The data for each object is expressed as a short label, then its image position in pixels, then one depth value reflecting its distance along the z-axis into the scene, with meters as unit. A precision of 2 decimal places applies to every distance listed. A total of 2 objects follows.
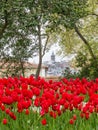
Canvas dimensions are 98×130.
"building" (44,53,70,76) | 44.26
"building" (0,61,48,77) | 28.11
